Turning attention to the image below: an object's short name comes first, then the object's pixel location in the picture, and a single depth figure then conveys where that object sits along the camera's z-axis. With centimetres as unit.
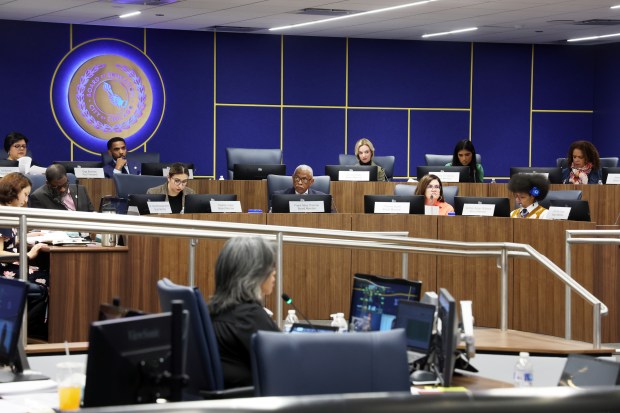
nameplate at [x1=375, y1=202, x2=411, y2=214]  1084
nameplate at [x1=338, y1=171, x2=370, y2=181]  1364
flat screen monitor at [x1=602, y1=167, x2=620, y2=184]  1365
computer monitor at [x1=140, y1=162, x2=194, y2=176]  1453
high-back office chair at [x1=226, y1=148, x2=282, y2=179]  1589
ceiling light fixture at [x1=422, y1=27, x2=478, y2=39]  1884
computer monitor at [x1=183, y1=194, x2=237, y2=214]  1056
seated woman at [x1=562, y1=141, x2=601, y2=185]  1380
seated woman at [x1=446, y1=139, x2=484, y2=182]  1455
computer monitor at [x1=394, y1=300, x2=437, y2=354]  557
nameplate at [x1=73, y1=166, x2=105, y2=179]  1375
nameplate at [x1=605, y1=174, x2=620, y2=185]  1356
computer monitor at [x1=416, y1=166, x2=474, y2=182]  1391
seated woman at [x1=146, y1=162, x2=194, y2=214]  1181
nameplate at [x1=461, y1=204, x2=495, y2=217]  1069
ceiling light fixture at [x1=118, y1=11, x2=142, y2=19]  1675
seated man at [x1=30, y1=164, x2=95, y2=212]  1107
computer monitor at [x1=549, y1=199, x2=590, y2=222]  1009
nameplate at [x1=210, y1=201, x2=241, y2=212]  1066
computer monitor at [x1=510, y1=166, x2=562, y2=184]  1353
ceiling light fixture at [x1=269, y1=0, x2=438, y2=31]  1552
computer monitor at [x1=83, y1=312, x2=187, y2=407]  398
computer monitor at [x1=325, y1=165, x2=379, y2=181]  1370
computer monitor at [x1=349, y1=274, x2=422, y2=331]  601
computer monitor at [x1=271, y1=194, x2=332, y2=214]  1071
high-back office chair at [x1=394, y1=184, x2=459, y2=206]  1261
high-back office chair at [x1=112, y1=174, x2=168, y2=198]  1238
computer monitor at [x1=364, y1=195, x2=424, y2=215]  1086
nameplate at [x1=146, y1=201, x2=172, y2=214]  1031
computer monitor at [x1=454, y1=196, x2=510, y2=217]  1060
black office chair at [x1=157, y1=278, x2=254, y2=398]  498
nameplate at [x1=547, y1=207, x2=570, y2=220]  1016
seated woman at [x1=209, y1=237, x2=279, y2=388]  525
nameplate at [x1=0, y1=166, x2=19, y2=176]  1295
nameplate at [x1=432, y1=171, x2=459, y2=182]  1392
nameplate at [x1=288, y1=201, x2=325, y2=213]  1072
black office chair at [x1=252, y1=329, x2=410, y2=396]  397
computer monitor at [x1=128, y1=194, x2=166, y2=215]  1037
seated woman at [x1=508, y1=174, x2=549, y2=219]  1022
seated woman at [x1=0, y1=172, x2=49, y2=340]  878
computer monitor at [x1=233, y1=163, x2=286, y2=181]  1352
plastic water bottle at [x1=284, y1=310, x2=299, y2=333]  663
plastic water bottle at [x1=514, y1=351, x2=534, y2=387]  545
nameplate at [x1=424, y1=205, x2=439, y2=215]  1133
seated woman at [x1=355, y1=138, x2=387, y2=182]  1570
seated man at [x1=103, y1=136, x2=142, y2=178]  1560
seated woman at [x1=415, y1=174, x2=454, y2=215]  1157
